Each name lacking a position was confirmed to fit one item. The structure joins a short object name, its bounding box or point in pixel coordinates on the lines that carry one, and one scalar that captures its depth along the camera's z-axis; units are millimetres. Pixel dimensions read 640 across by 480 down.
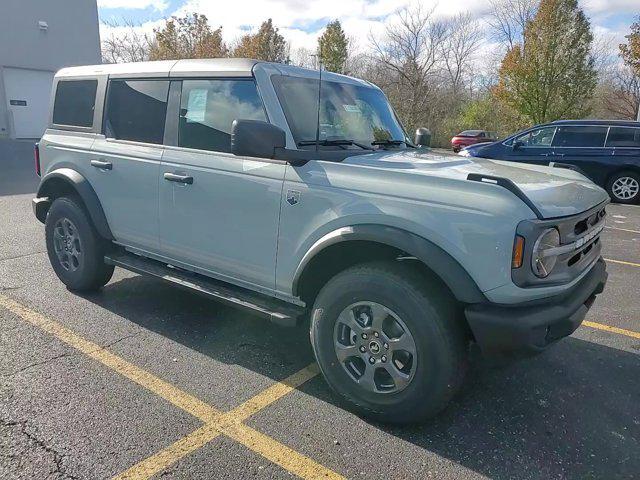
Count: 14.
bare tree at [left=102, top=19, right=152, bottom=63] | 43250
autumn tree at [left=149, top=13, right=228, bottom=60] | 33750
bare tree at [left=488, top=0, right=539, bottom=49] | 33656
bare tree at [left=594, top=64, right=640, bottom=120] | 35875
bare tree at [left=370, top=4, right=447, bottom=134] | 32250
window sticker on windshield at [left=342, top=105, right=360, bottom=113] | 3673
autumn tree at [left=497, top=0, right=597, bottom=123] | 21656
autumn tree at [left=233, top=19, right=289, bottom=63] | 34688
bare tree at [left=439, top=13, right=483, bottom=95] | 39344
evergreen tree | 34719
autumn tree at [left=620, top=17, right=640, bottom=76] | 16094
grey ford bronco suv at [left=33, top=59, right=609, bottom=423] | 2463
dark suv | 10891
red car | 25625
